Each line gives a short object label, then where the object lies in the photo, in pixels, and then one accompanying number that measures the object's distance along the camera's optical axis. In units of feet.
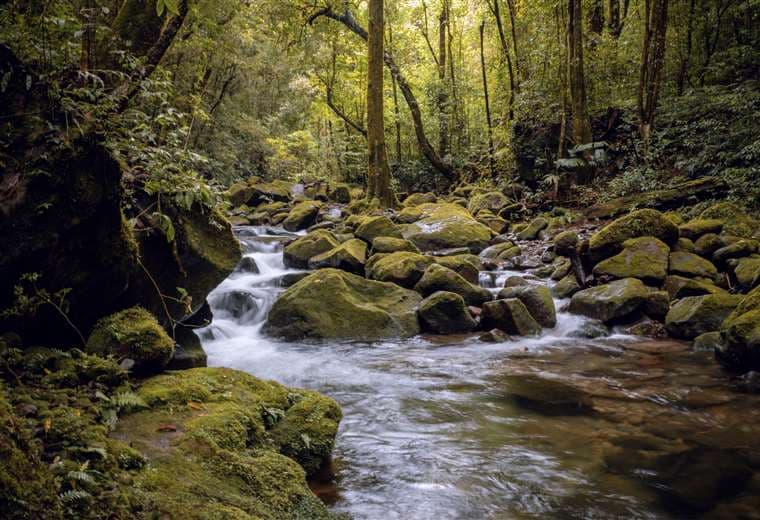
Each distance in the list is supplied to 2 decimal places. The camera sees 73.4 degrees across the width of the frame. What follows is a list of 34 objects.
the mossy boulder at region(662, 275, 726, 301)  25.25
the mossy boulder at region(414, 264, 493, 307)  28.09
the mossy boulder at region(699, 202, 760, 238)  29.55
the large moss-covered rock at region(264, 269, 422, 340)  25.05
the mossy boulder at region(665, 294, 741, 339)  22.50
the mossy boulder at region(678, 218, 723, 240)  30.12
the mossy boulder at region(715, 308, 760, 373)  17.54
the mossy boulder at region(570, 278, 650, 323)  25.40
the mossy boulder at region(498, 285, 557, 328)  26.23
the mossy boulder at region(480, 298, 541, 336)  25.29
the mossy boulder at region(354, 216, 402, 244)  36.06
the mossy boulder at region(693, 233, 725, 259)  28.48
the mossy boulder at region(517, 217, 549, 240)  41.34
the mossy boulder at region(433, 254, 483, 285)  30.86
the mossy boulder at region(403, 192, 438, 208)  58.75
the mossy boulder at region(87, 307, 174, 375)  11.38
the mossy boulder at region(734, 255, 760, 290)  24.06
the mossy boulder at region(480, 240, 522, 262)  36.78
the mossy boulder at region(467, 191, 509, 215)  50.60
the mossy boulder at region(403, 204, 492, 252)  39.60
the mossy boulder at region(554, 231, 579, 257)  31.42
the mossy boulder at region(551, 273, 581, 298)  29.22
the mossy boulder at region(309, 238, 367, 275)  32.48
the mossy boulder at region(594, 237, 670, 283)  26.96
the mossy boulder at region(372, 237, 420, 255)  33.71
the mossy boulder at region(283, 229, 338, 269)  35.55
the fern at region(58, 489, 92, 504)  5.97
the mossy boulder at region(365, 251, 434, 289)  29.17
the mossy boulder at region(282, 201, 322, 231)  53.52
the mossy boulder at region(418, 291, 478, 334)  25.99
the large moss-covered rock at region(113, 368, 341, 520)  7.63
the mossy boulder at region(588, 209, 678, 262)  29.07
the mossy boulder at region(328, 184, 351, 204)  71.05
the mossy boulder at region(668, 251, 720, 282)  26.66
